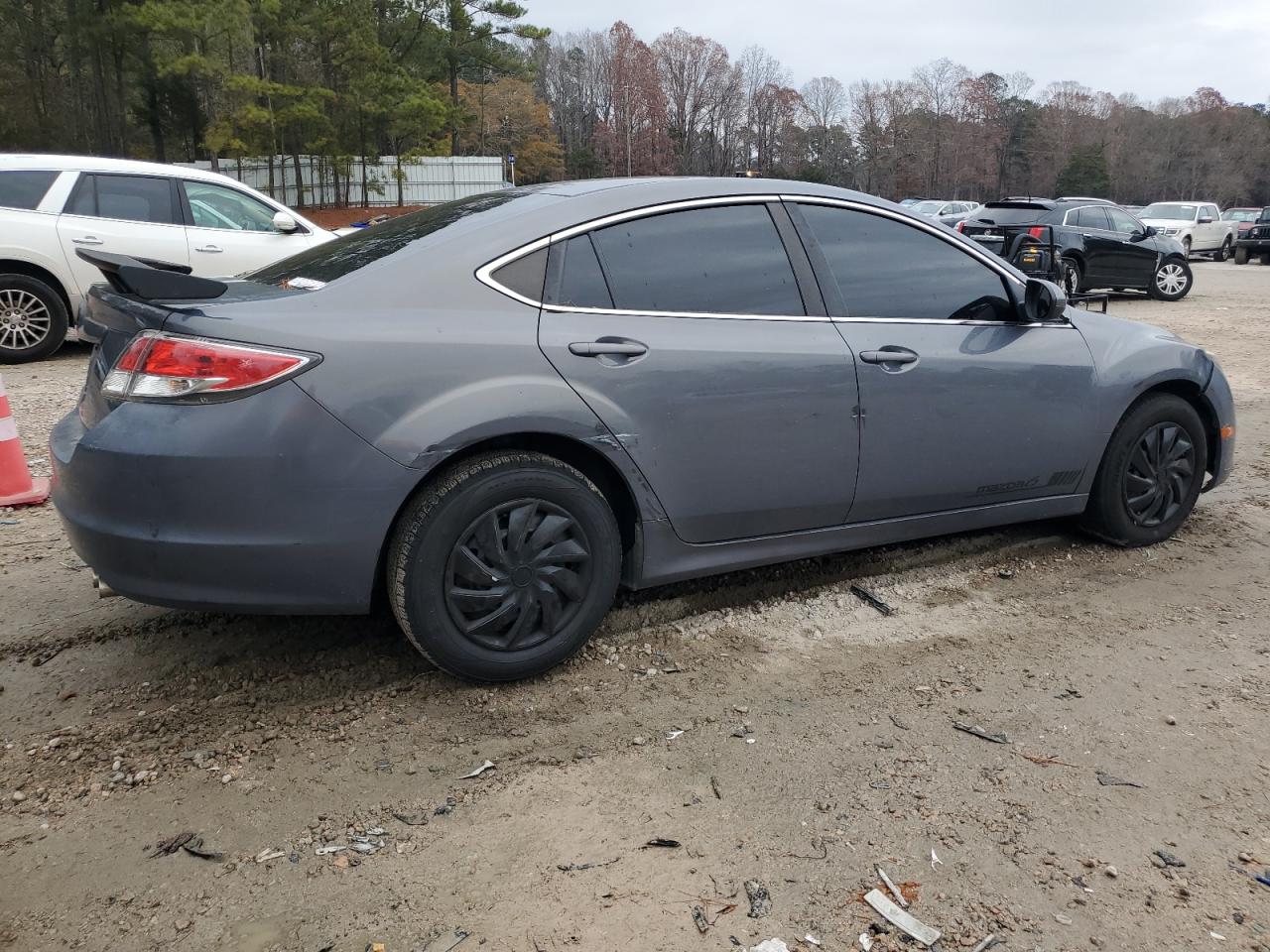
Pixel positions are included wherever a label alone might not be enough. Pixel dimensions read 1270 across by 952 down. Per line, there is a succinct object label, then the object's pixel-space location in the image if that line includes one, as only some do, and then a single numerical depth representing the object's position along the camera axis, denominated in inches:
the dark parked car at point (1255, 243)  1050.1
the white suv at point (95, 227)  330.0
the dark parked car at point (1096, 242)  634.2
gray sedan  105.2
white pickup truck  1082.7
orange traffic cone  189.9
